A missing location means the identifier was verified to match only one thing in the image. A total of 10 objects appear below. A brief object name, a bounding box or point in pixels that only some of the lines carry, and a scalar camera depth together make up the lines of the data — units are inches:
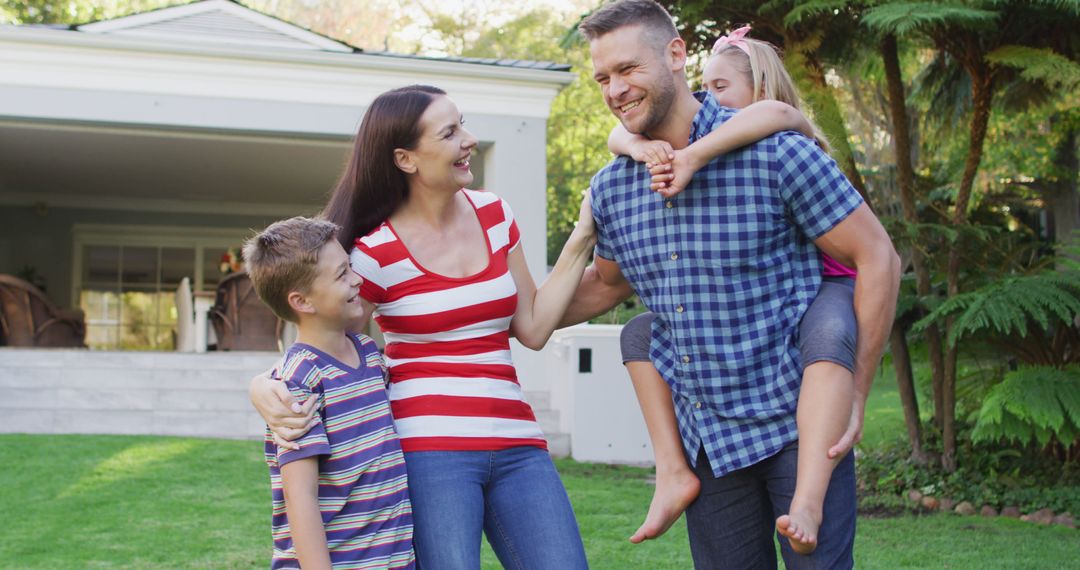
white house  387.5
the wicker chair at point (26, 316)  446.0
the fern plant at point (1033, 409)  248.9
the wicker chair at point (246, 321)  463.8
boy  85.2
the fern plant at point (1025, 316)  249.7
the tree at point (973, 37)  245.8
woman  93.7
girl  81.9
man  85.4
